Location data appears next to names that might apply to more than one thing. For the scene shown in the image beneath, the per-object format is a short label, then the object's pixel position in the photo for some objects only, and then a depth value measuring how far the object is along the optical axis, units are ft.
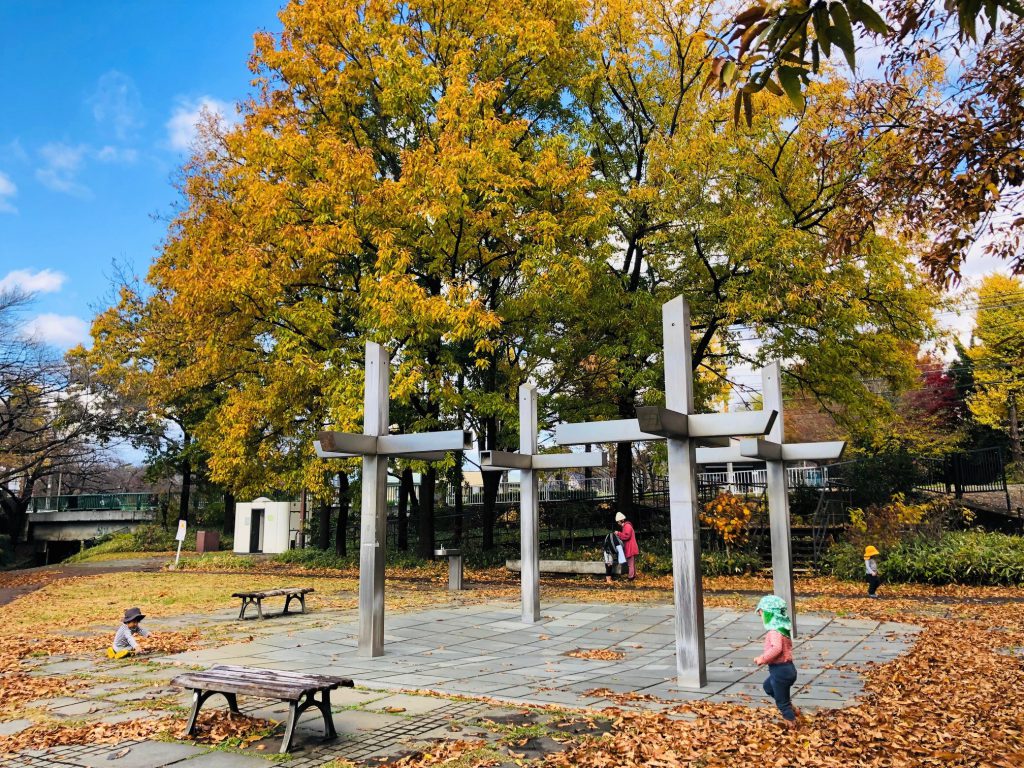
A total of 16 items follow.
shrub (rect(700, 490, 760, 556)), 62.95
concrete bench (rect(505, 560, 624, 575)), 51.70
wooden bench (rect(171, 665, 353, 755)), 17.71
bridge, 140.67
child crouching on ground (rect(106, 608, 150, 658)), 29.77
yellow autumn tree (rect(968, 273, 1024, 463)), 92.84
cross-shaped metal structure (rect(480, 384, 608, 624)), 39.01
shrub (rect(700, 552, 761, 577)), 60.95
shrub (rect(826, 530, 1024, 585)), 49.42
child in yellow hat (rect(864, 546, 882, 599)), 46.80
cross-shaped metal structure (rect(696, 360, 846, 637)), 34.42
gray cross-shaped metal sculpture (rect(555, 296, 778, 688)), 24.38
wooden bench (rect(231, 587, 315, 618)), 40.09
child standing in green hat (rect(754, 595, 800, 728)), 19.25
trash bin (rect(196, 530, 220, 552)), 105.40
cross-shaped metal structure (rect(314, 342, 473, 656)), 30.19
